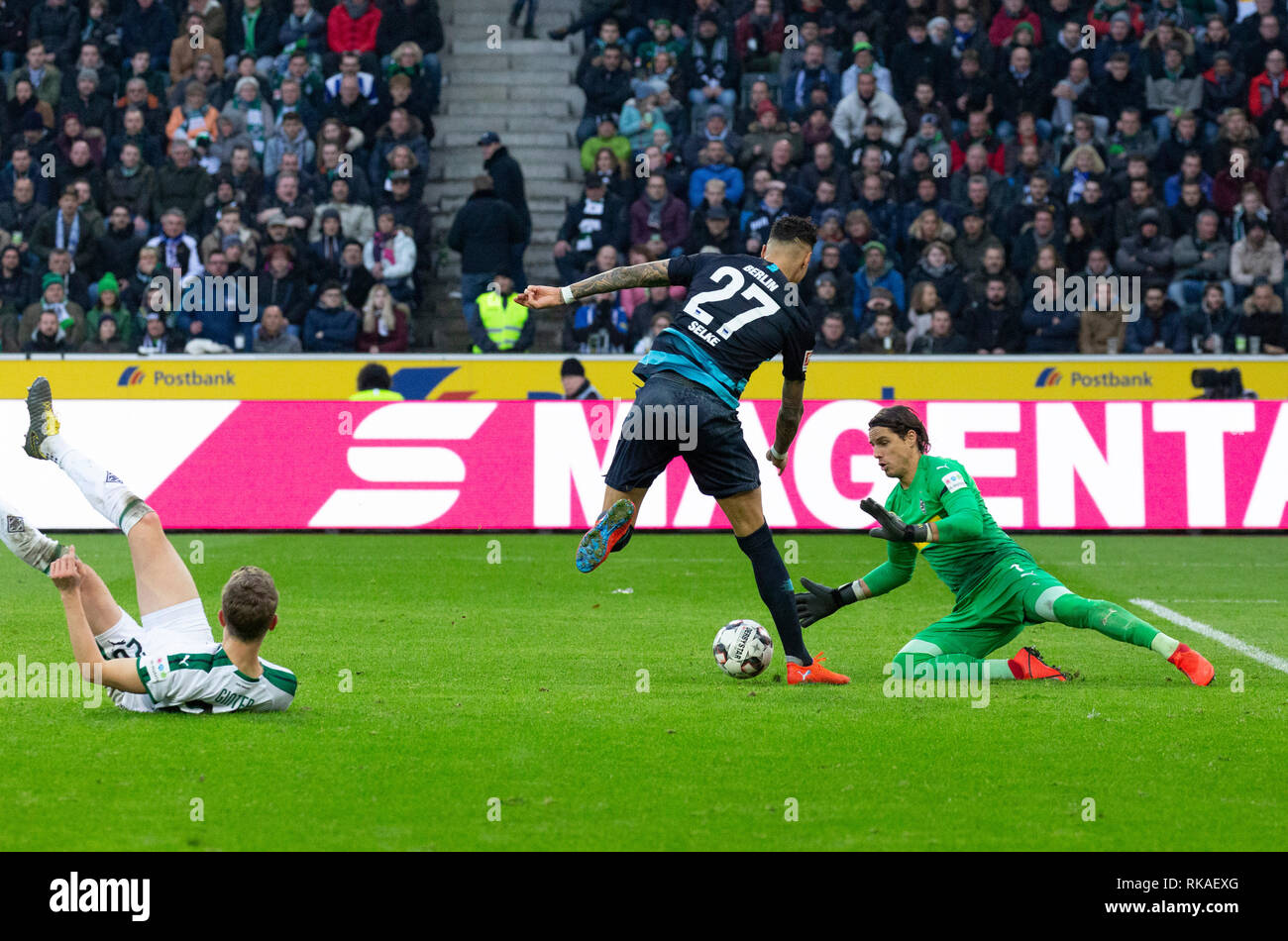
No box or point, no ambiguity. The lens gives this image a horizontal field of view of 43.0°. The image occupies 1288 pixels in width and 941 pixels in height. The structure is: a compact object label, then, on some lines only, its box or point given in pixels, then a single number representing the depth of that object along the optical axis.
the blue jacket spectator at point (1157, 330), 18.81
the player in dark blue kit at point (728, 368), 8.12
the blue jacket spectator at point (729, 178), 20.08
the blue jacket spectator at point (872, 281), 19.12
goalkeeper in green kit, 8.22
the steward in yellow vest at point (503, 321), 18.95
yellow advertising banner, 18.09
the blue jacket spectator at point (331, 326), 18.91
